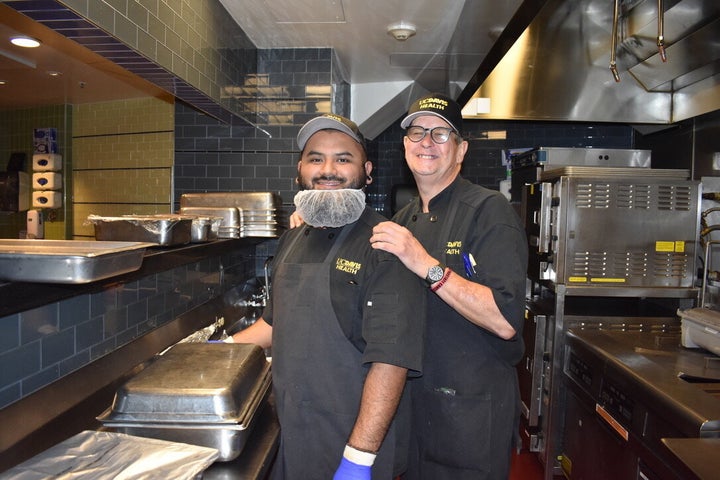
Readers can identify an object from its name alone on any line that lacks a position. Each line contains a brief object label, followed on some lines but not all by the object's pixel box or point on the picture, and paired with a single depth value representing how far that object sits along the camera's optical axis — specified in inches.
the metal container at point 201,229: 101.6
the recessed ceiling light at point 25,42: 153.1
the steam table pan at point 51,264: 48.5
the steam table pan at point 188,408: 51.3
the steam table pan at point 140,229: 84.3
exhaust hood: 89.9
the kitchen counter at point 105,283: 48.2
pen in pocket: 67.7
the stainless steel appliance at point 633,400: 74.6
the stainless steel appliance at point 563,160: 158.9
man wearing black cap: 64.3
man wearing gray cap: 52.9
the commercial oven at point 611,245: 121.9
